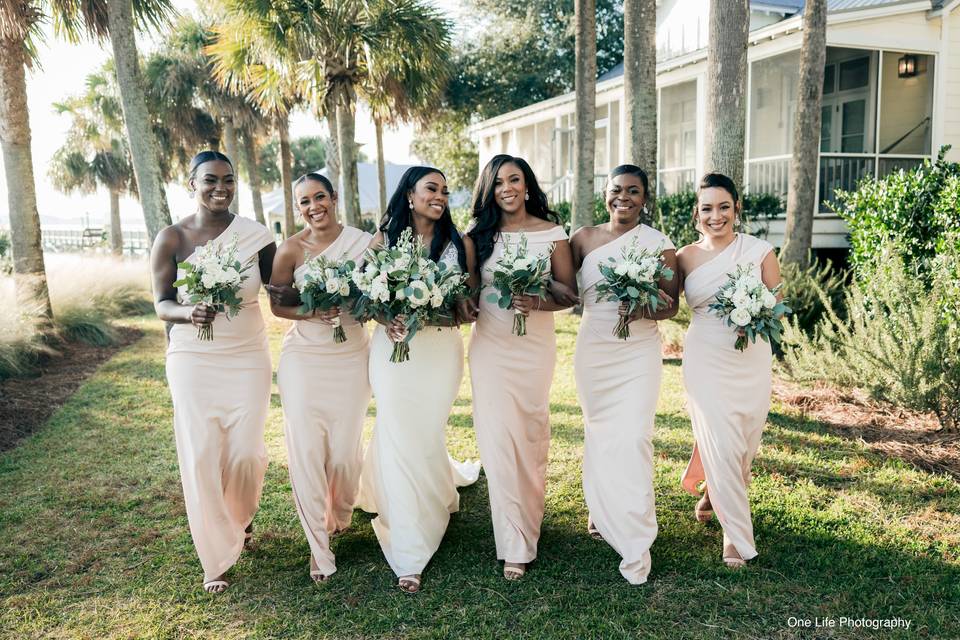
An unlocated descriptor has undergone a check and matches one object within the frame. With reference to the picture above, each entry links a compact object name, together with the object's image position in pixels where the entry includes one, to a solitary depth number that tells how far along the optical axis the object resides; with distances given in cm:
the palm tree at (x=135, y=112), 842
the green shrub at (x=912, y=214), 745
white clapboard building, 1377
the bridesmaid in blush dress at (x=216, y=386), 432
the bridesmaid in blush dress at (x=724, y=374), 439
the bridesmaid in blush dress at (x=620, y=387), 429
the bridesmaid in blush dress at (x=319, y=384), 446
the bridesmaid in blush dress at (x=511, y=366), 450
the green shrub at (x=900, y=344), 637
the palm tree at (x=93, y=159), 2775
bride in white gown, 438
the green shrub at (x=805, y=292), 910
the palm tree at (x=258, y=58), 1361
